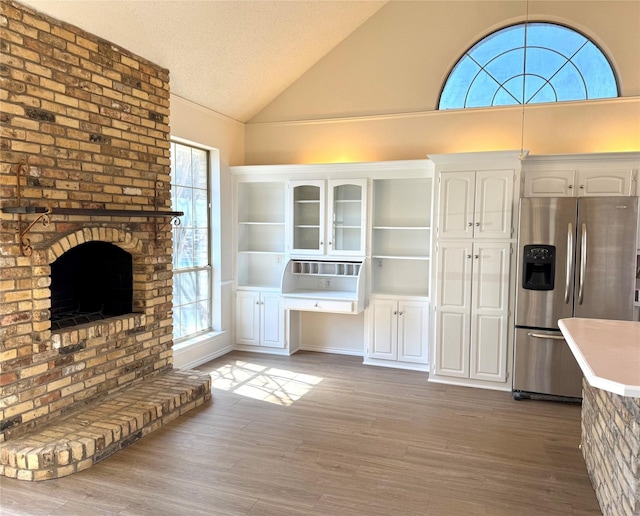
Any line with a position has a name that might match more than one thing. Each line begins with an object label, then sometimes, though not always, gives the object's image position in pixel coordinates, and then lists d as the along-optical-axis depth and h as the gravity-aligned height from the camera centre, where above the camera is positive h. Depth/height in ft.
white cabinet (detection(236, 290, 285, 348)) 18.38 -3.07
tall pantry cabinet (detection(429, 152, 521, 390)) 14.43 -0.73
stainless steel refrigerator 13.28 -0.99
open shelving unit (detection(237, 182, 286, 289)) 19.25 +0.24
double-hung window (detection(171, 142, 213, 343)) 16.29 -0.19
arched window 15.51 +5.69
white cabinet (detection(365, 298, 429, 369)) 16.61 -3.20
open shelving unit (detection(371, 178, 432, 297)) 17.53 +0.13
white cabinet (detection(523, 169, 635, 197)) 14.15 +1.78
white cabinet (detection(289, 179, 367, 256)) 17.31 +0.88
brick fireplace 9.61 +0.34
